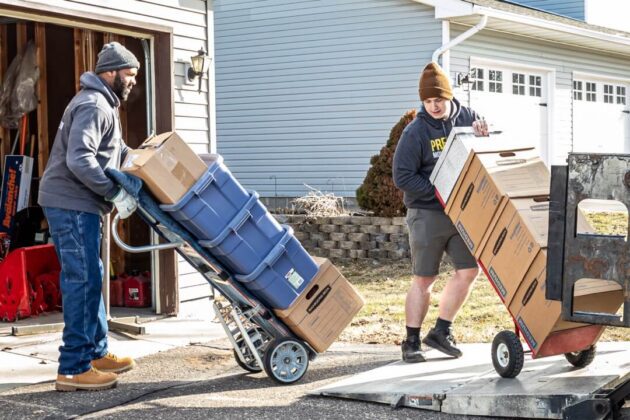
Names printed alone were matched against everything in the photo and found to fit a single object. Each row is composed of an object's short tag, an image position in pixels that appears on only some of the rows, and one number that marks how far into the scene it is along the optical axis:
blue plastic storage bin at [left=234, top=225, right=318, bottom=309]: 5.78
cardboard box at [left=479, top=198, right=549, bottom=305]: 5.15
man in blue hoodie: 6.22
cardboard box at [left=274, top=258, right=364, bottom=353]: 5.93
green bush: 12.18
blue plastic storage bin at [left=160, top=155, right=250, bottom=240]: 5.55
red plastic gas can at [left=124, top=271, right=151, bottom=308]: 8.84
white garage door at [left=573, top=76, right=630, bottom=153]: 19.56
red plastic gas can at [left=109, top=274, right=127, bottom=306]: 8.95
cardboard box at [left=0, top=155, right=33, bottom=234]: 9.14
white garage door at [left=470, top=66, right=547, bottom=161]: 16.77
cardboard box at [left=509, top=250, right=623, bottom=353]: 4.97
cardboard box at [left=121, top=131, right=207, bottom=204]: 5.45
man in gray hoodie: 5.51
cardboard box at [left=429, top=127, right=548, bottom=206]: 5.67
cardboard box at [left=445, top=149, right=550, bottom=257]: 5.43
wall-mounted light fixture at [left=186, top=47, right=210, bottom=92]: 8.54
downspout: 15.18
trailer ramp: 4.83
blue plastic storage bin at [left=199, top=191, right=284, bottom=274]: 5.67
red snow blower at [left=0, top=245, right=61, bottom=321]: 8.27
